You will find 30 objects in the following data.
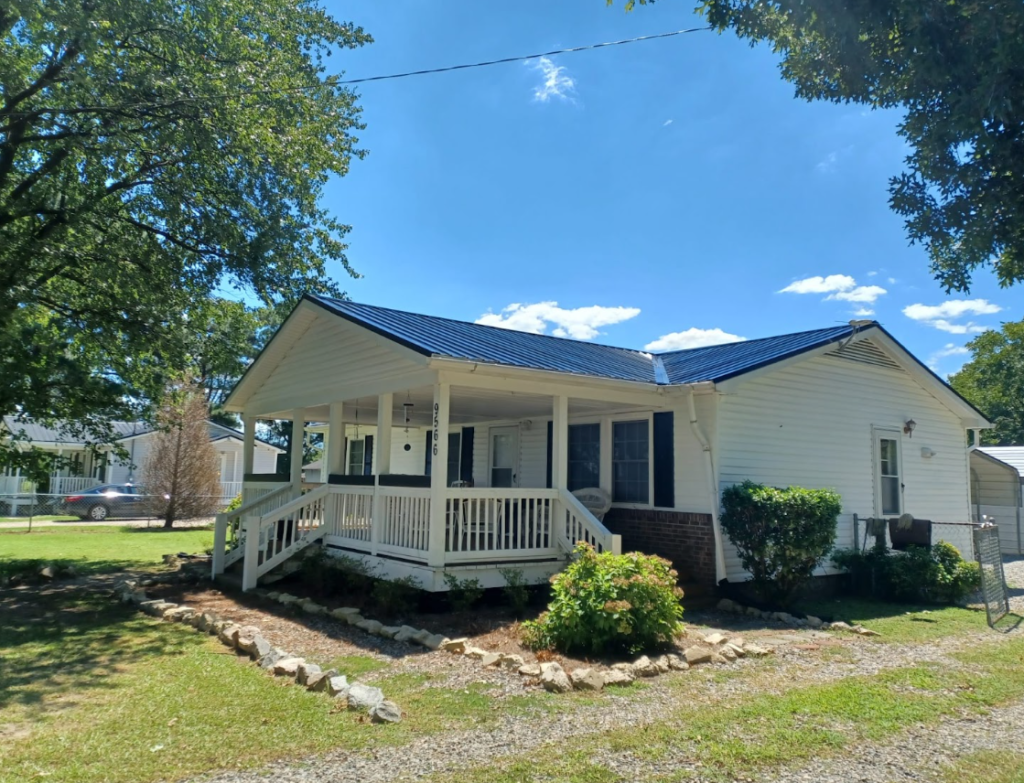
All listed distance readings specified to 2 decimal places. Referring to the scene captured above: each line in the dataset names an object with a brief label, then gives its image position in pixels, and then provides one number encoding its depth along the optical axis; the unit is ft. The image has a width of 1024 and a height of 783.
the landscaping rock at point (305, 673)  18.77
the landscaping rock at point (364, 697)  16.66
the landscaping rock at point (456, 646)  22.66
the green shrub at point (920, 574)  34.78
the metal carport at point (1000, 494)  63.62
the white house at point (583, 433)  30.35
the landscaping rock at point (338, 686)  17.74
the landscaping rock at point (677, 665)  21.13
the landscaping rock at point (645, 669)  20.36
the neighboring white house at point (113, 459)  104.53
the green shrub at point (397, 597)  28.37
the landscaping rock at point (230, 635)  23.73
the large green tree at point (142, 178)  34.99
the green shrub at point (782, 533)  30.91
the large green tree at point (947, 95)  13.47
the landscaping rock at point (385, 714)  16.01
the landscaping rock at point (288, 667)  19.80
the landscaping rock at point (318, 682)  18.45
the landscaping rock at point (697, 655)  21.76
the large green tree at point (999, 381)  139.95
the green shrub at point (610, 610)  22.02
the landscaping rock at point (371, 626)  25.86
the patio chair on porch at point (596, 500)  37.29
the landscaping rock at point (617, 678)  19.35
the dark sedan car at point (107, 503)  86.89
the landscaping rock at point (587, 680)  18.81
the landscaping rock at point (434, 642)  23.38
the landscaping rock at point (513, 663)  20.69
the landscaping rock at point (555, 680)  18.60
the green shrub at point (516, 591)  28.45
